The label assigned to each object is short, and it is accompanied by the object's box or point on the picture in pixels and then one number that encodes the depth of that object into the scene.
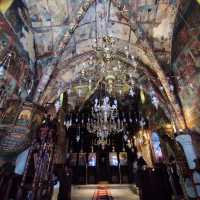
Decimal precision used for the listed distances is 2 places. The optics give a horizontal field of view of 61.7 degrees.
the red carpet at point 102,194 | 8.74
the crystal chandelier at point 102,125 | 9.91
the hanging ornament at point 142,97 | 13.99
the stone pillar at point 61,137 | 12.38
